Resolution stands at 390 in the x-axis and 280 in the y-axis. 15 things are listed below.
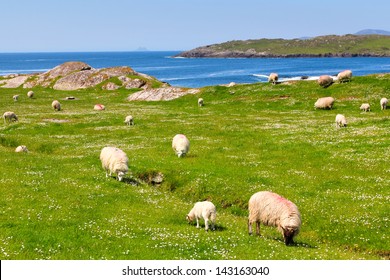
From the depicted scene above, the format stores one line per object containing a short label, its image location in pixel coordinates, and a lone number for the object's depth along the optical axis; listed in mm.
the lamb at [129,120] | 50438
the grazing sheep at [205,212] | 17891
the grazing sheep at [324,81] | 65500
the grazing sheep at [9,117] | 51272
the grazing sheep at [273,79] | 73938
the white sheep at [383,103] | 51159
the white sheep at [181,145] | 32688
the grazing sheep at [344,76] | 65700
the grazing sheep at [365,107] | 51531
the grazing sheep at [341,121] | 41438
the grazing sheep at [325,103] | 54325
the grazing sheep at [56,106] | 63156
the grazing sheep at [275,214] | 16328
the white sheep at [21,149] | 35791
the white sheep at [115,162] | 26266
